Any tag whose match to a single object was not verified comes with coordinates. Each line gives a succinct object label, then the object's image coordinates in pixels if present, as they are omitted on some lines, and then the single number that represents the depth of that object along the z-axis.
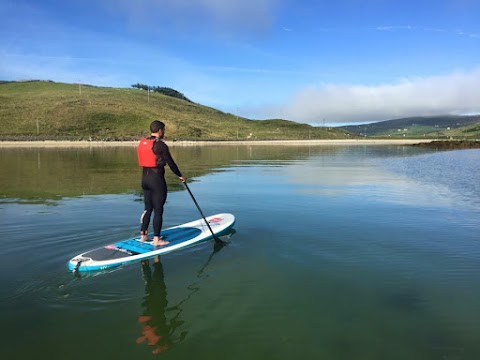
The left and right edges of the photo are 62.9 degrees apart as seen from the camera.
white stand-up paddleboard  8.69
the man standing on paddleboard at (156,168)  9.83
